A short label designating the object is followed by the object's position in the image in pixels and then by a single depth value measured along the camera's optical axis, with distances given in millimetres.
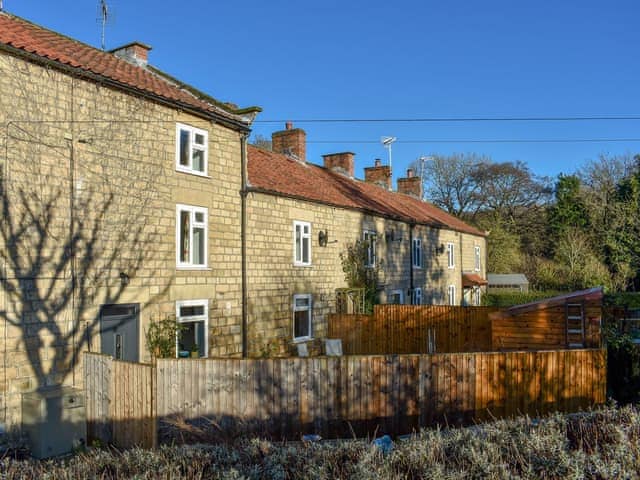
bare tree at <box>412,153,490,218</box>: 52781
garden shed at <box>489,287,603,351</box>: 12906
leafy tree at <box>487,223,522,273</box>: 46812
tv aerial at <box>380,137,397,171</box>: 34125
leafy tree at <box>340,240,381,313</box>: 20609
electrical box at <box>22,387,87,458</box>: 9500
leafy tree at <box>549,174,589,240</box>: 48781
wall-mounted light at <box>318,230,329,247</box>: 18891
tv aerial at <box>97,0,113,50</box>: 15602
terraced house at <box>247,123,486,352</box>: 16141
